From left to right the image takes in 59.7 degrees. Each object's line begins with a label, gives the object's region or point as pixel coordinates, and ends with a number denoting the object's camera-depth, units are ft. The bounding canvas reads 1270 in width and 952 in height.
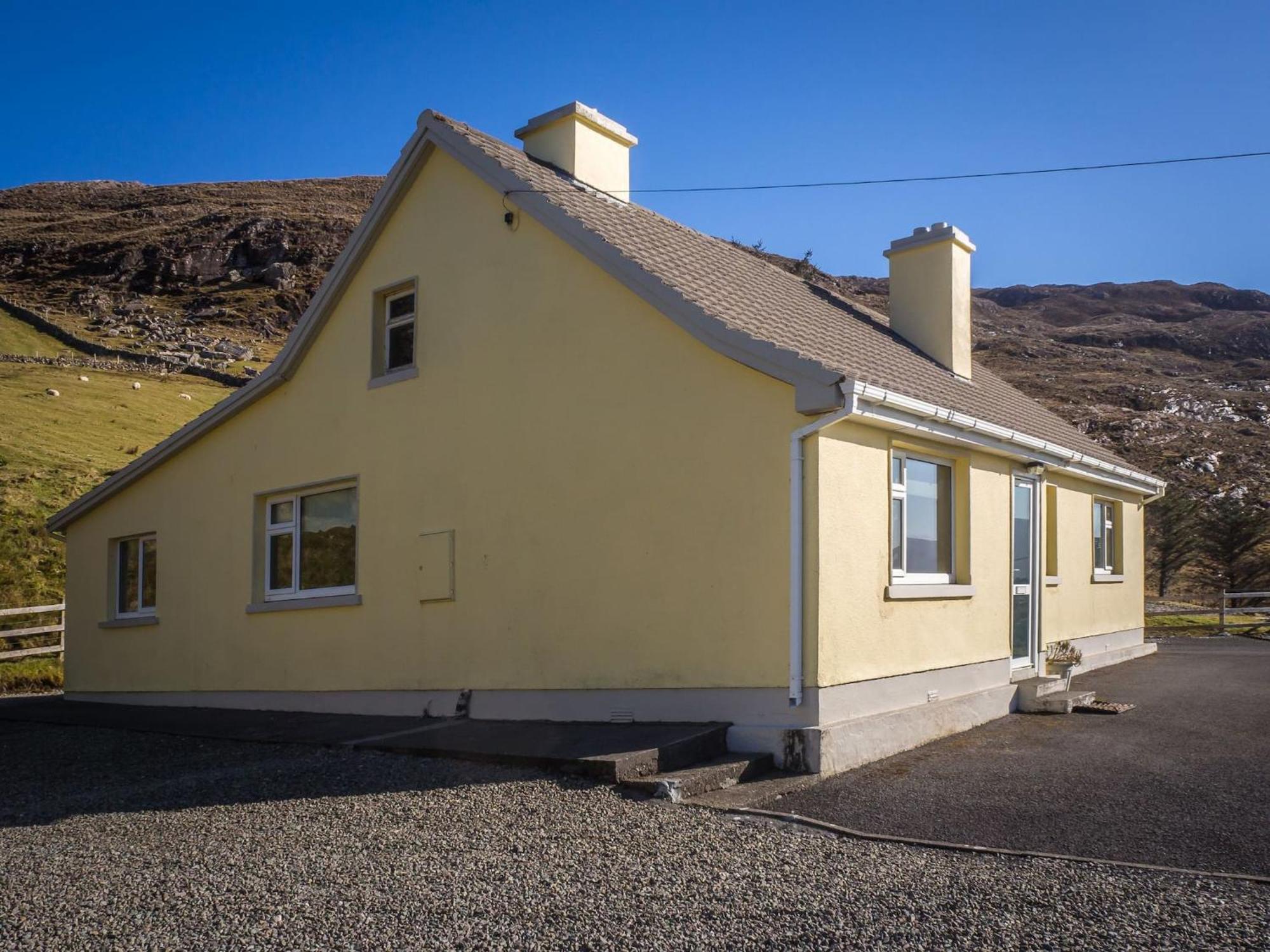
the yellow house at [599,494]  29.35
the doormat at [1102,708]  37.42
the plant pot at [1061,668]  41.50
